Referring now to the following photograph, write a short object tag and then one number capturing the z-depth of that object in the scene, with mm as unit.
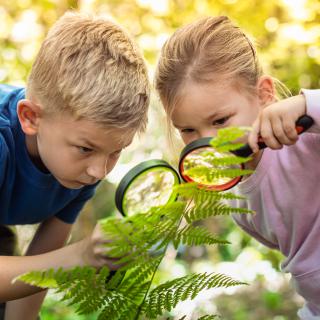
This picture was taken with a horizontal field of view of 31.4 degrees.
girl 2180
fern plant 1275
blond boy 1939
